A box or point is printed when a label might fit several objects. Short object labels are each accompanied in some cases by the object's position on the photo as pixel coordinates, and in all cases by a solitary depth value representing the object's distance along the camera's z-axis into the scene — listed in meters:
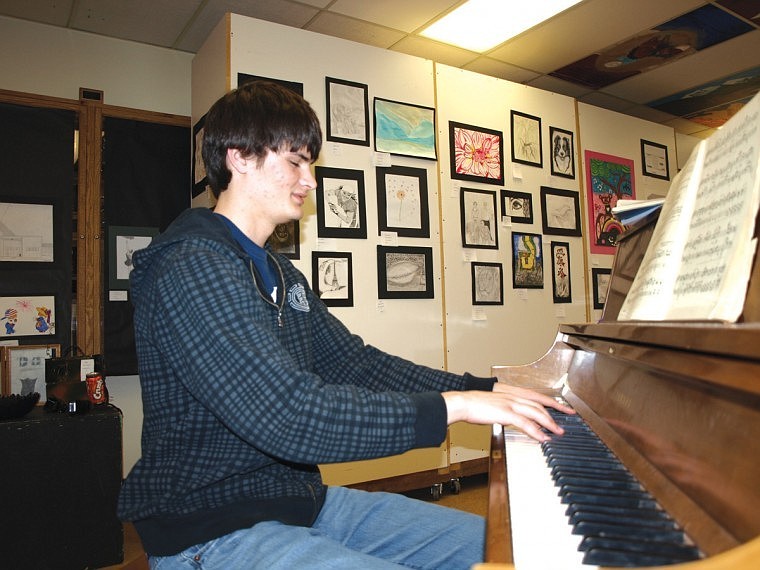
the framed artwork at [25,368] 3.44
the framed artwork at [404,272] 3.62
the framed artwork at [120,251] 3.81
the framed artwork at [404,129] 3.66
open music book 0.86
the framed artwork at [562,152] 4.62
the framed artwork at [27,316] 3.53
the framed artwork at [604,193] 4.89
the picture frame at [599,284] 4.86
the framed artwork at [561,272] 4.57
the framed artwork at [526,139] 4.36
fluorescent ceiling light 3.87
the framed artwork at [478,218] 4.01
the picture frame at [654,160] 5.40
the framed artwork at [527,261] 4.30
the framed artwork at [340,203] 3.42
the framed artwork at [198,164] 3.63
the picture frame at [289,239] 3.25
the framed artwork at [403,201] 3.65
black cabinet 2.44
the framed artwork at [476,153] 3.99
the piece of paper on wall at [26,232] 3.54
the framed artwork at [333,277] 3.37
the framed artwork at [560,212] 4.53
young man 0.94
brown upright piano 0.64
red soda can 2.81
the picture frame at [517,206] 4.26
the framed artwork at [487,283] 4.04
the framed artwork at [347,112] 3.48
